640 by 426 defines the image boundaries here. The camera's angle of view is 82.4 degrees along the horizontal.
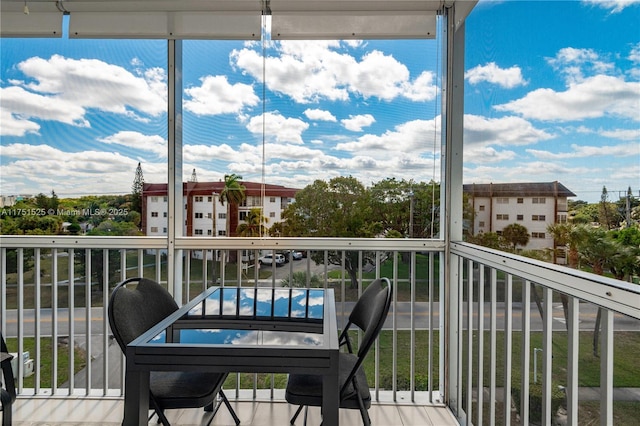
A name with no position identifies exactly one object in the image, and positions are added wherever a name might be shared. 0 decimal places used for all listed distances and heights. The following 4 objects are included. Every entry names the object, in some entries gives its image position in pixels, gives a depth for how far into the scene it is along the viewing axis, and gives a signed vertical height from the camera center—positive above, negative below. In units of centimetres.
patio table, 138 -53
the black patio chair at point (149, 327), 172 -62
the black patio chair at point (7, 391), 205 -103
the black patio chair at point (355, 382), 165 -87
